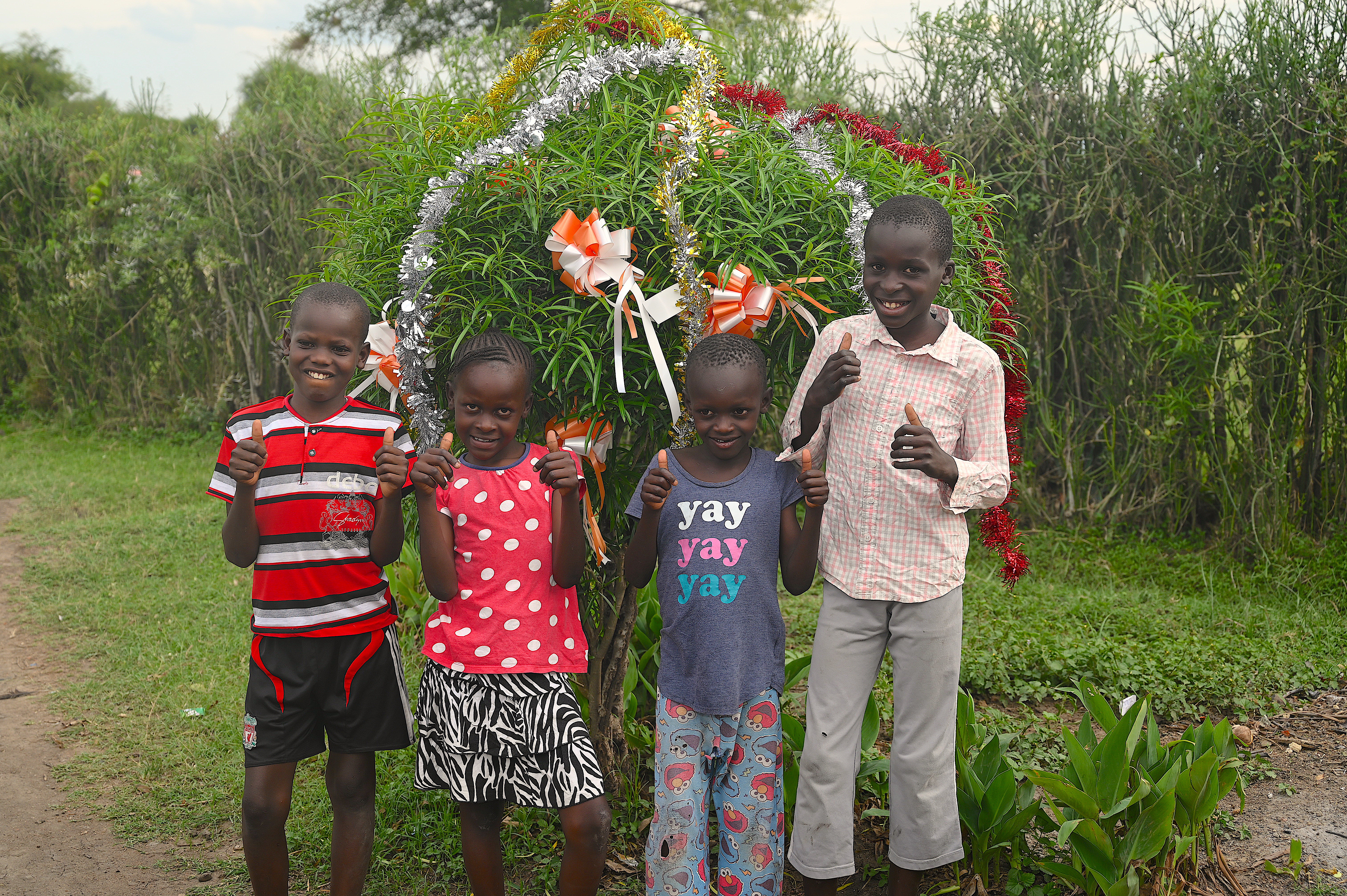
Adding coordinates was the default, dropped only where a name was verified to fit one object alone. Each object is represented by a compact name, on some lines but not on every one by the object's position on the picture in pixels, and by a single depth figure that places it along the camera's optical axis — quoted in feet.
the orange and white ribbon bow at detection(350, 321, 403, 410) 8.55
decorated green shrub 7.98
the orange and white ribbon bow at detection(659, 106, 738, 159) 8.27
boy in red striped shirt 7.85
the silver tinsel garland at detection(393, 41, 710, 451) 8.25
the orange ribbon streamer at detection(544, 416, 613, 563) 8.25
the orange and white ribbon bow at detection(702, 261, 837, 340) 7.95
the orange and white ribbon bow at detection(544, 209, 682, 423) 7.70
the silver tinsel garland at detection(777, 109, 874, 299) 8.24
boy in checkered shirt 7.81
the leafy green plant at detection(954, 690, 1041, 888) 8.66
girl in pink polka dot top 7.59
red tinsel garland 8.62
